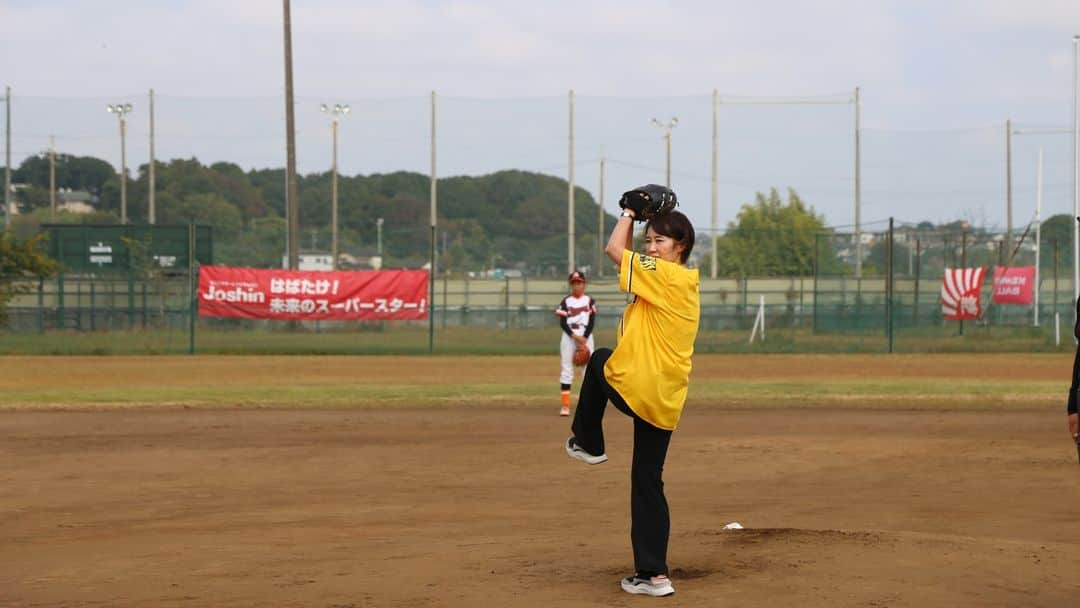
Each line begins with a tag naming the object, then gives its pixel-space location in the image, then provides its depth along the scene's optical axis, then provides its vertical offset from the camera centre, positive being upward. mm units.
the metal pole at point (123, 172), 58375 +3770
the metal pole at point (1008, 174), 57375 +3660
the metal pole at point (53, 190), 69869 +3320
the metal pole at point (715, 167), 59153 +3938
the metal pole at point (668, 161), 61922 +4553
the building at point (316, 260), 53406 -224
